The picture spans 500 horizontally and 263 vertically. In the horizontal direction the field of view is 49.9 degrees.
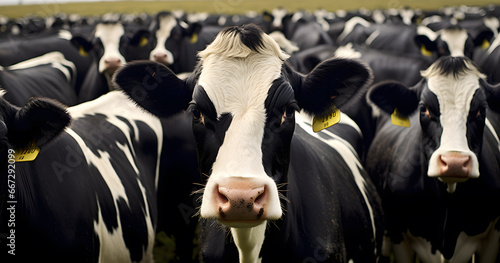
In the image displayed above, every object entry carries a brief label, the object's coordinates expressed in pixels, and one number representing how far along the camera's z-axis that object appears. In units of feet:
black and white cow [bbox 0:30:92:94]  28.09
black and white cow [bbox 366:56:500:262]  11.70
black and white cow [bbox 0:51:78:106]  17.85
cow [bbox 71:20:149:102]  22.91
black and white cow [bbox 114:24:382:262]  6.88
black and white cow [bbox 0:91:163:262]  7.88
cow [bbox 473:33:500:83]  23.64
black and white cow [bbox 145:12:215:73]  30.91
